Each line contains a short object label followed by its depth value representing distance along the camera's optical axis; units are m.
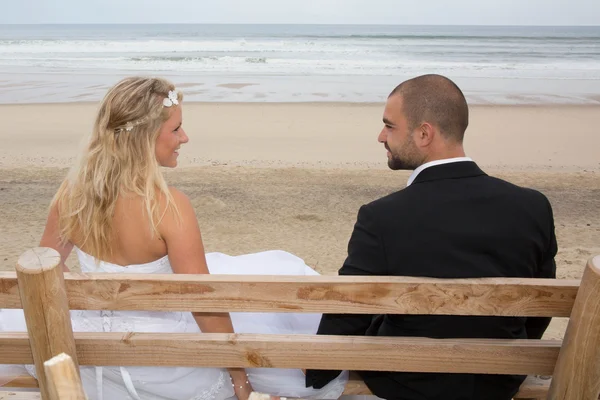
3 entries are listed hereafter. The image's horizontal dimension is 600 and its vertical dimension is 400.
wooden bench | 1.96
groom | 2.17
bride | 2.57
